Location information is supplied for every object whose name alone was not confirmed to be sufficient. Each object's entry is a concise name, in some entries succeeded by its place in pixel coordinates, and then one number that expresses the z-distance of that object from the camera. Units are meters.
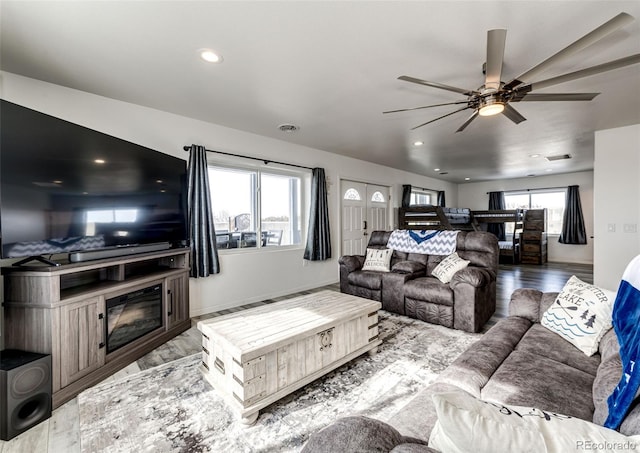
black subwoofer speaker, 1.61
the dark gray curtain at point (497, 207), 8.80
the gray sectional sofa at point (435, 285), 3.08
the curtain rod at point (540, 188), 7.88
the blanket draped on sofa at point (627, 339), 0.84
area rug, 1.60
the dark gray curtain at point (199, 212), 3.55
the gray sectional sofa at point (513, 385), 0.74
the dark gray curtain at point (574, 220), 7.55
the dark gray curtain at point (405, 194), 7.35
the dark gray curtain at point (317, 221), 5.01
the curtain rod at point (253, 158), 3.59
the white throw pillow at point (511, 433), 0.60
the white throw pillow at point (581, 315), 1.63
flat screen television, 1.86
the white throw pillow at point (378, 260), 4.05
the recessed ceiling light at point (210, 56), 2.19
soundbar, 2.18
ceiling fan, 1.46
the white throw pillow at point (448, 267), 3.41
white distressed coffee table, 1.74
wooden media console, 1.91
